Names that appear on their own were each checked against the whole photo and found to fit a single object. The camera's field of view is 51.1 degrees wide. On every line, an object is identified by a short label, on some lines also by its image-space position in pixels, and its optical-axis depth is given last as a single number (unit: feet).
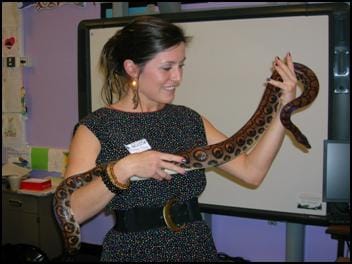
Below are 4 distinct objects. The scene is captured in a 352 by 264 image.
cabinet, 10.64
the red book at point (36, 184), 10.98
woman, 4.04
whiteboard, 7.34
